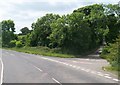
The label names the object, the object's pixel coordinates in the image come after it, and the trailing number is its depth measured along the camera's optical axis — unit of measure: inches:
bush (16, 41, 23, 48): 1664.8
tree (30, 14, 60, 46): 1448.1
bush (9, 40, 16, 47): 1806.3
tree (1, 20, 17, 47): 1959.4
